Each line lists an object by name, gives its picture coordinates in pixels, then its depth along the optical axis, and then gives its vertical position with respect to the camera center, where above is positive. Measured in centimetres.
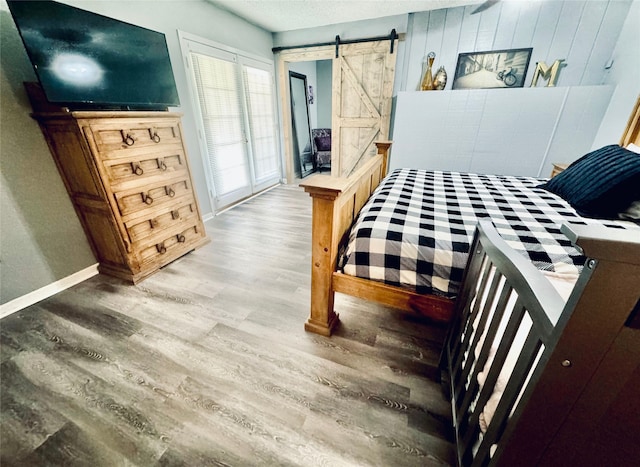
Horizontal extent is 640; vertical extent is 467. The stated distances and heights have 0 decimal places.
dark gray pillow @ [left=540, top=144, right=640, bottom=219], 140 -36
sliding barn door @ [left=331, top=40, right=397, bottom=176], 360 +27
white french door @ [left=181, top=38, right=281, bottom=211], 306 +3
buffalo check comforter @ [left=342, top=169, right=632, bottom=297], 118 -52
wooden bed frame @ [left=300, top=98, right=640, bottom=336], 125 -79
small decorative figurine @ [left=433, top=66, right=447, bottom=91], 317 +45
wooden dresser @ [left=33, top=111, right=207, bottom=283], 174 -43
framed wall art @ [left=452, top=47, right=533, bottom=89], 295 +54
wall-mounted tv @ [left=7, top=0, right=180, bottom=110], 152 +41
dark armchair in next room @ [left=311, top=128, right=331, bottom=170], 586 -55
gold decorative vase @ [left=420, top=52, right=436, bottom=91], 318 +48
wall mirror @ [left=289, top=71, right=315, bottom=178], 526 -12
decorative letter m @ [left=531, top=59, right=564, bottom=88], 277 +46
